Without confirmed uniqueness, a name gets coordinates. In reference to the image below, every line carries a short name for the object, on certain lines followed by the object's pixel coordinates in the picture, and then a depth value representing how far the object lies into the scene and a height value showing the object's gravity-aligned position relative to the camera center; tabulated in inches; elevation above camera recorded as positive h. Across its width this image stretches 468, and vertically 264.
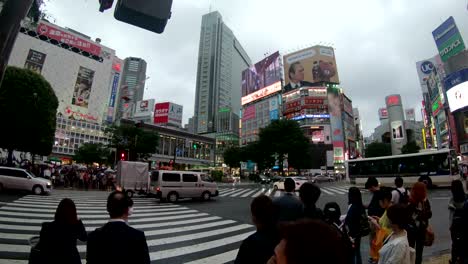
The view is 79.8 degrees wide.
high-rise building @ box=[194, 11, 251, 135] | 5831.7 +2333.8
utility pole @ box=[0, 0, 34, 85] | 129.3 +71.6
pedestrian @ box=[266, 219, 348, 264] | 45.1 -9.6
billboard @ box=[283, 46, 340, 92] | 3305.6 +1414.8
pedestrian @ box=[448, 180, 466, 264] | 156.6 -16.8
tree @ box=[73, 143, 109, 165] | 2192.4 +197.7
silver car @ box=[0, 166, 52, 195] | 649.6 -9.2
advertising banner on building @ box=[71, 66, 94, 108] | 3125.0 +1034.2
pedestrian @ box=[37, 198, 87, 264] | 118.5 -25.2
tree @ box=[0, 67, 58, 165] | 960.3 +230.6
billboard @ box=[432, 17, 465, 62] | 1838.1 +999.2
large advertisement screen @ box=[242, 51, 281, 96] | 3462.1 +1425.5
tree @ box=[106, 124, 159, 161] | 1326.3 +196.6
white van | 672.6 -8.4
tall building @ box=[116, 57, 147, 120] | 2964.1 +984.7
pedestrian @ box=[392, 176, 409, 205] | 211.7 -5.9
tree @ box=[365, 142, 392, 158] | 3118.4 +419.4
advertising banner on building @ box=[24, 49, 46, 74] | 2783.0 +1171.6
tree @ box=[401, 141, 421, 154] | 2602.9 +375.7
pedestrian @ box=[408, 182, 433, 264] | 153.5 -17.2
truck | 786.2 +10.4
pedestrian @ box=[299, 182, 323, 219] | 149.0 -7.5
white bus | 925.1 +76.6
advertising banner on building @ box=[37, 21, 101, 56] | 2935.8 +1530.4
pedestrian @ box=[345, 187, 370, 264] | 181.8 -22.2
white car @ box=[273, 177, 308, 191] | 1070.4 +2.7
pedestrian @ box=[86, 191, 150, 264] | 97.2 -22.4
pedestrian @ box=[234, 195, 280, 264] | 94.7 -18.4
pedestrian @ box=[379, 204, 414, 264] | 112.0 -22.2
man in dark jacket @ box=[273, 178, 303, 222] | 158.9 -12.4
